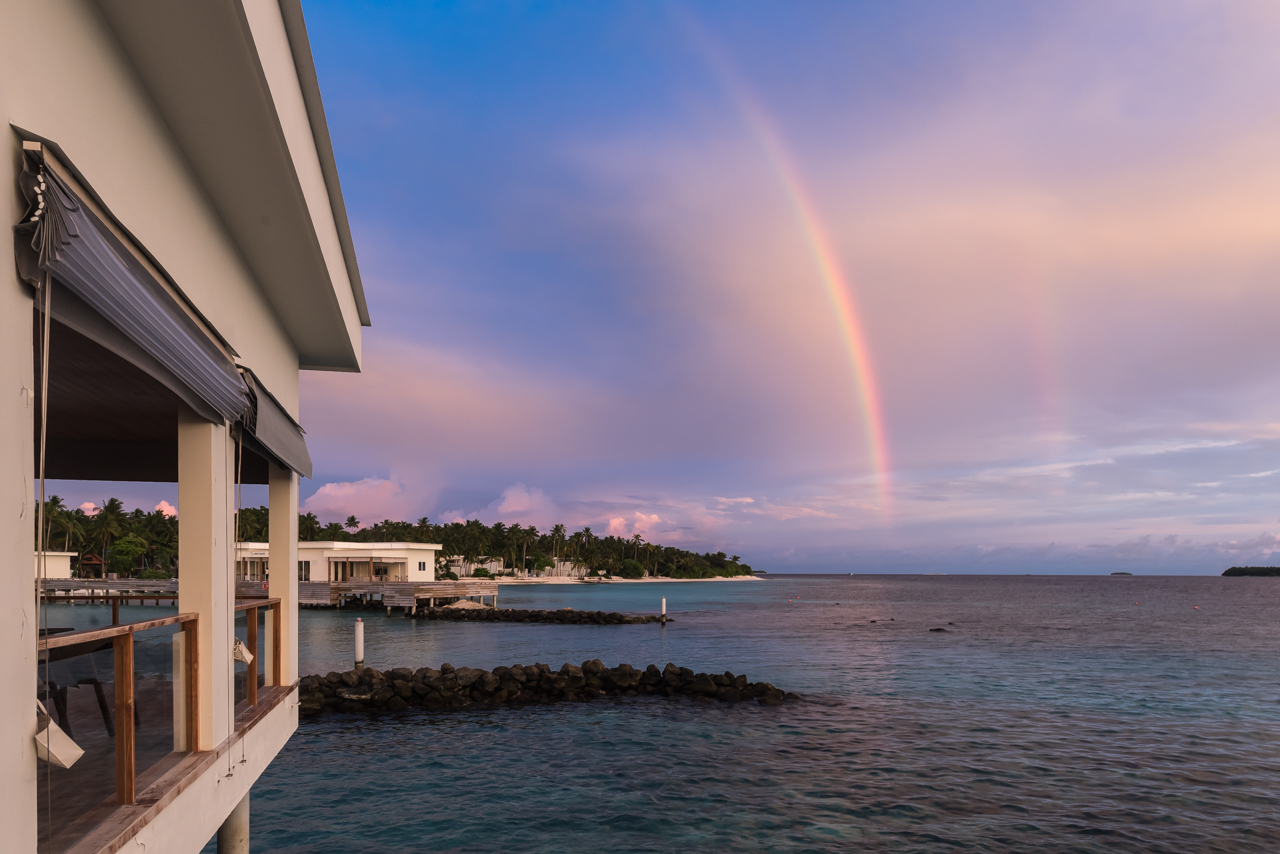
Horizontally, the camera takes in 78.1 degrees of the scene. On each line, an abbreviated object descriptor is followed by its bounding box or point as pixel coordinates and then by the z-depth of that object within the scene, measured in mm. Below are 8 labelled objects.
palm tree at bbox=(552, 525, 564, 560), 151750
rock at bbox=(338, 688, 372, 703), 21078
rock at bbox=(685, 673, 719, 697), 23328
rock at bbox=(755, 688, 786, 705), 22594
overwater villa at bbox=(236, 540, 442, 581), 62500
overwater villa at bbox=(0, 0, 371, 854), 2773
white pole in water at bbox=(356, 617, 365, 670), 26359
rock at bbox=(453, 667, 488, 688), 22672
